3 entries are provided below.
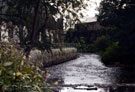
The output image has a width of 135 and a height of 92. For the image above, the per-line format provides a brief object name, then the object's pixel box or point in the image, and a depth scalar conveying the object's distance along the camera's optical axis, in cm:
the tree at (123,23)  2292
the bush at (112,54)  2516
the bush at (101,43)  4056
